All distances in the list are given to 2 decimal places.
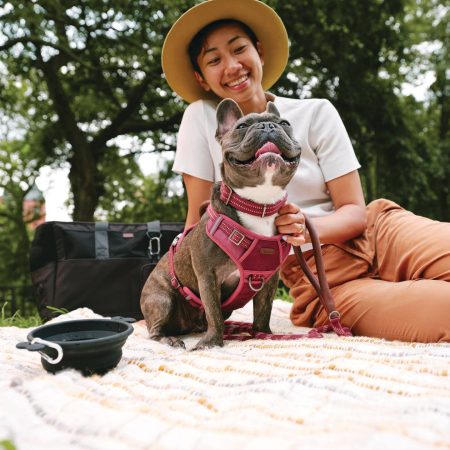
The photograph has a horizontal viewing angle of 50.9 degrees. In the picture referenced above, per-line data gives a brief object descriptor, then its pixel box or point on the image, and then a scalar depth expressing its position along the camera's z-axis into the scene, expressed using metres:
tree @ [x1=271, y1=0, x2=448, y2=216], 6.21
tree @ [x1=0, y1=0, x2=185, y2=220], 5.45
